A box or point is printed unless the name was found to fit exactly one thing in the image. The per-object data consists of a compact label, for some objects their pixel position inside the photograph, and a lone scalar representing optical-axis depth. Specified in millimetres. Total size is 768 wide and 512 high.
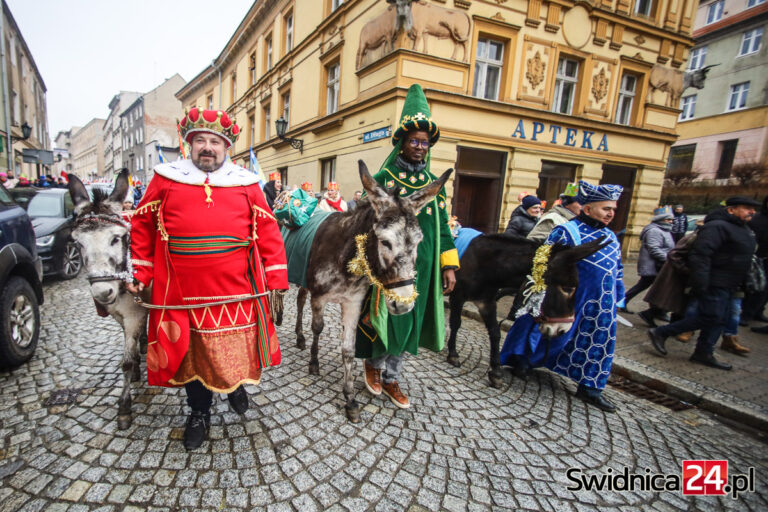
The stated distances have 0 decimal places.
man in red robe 2023
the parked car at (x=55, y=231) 6004
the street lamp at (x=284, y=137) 13547
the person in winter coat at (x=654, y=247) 5716
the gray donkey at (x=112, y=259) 2195
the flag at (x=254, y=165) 3971
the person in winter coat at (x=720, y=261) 3957
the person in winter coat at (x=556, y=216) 3703
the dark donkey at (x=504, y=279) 2850
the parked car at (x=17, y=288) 2990
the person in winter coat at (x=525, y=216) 5582
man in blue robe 3068
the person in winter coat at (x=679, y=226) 8320
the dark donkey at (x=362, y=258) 2131
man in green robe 2717
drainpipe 14548
